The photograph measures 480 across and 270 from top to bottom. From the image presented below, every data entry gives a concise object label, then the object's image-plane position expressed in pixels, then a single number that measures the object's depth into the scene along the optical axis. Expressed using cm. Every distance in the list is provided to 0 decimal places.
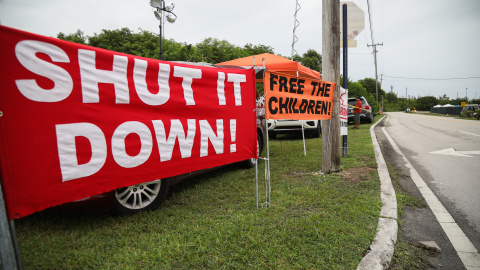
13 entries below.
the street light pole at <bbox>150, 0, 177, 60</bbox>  1145
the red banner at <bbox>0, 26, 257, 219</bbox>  184
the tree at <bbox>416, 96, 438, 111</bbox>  10694
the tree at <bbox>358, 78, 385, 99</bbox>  8956
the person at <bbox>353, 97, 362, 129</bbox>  1413
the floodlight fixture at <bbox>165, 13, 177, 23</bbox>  1204
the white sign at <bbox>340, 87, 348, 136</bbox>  575
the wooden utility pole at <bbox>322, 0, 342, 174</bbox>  504
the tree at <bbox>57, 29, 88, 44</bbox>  3160
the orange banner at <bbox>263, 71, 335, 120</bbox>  370
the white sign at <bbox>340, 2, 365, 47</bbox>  661
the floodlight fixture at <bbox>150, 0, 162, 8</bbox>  1139
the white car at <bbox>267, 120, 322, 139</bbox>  955
